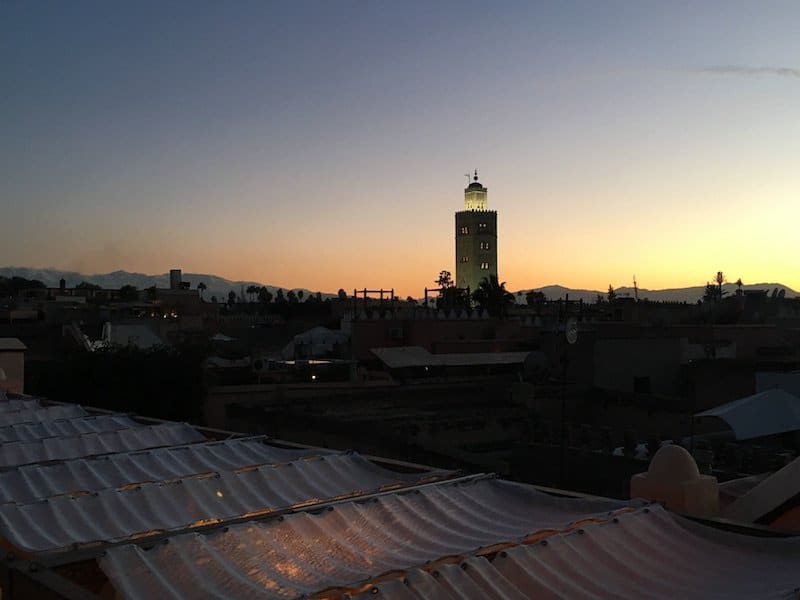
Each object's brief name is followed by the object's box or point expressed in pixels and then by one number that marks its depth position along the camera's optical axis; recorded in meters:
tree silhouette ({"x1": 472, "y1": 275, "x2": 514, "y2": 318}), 56.71
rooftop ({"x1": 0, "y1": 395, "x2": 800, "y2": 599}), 4.28
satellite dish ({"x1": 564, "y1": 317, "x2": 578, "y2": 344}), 17.52
